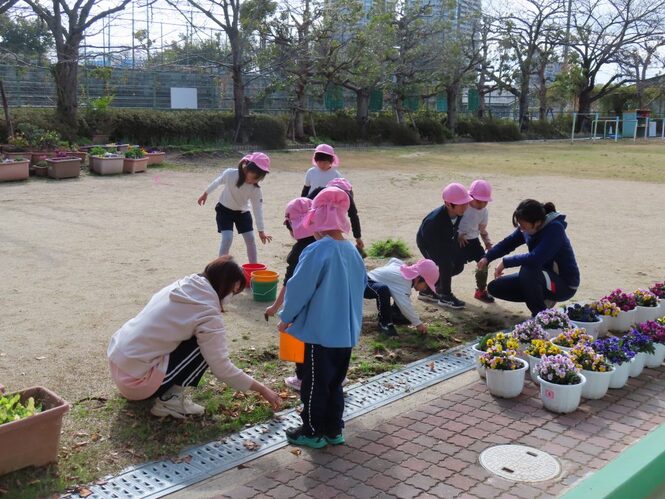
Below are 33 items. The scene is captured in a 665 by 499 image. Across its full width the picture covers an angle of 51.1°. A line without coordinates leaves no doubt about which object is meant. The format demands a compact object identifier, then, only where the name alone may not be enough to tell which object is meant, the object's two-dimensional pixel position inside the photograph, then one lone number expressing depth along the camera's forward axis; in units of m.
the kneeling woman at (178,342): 3.49
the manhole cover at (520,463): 3.29
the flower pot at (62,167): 14.47
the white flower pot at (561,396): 3.95
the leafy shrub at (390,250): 7.71
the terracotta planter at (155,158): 17.78
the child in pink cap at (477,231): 5.96
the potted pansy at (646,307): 5.47
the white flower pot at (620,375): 4.32
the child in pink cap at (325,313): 3.37
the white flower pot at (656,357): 4.75
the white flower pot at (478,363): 4.43
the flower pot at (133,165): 15.95
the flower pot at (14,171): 13.67
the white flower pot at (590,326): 5.08
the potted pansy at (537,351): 4.35
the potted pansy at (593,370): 4.17
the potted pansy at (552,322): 4.92
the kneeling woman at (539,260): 5.31
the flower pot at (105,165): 15.39
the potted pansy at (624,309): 5.42
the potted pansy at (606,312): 5.32
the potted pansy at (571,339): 4.57
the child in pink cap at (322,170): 6.36
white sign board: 27.43
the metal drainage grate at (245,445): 3.10
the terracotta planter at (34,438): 2.96
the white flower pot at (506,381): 4.17
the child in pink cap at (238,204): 6.26
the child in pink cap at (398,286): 5.13
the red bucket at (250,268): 6.28
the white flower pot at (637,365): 4.54
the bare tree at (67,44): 18.44
